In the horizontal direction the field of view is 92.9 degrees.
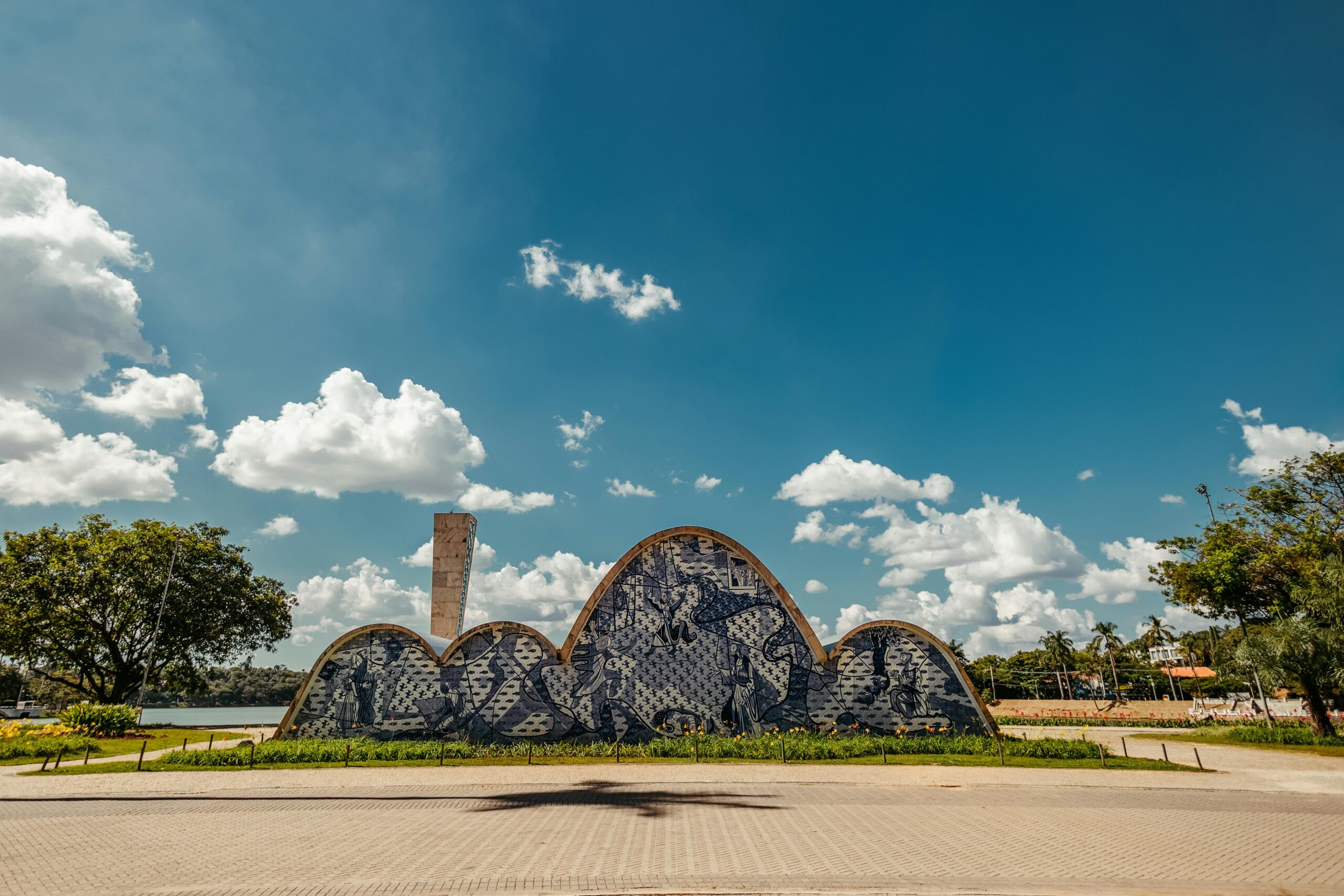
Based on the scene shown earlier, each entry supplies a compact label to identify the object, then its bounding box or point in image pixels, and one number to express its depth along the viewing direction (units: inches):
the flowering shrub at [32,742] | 714.2
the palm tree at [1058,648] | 2716.5
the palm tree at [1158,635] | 2605.8
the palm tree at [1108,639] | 2561.5
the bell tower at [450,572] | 848.9
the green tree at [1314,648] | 860.6
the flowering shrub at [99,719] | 899.4
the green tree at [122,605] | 1122.7
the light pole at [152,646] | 1166.6
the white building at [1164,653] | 2896.2
